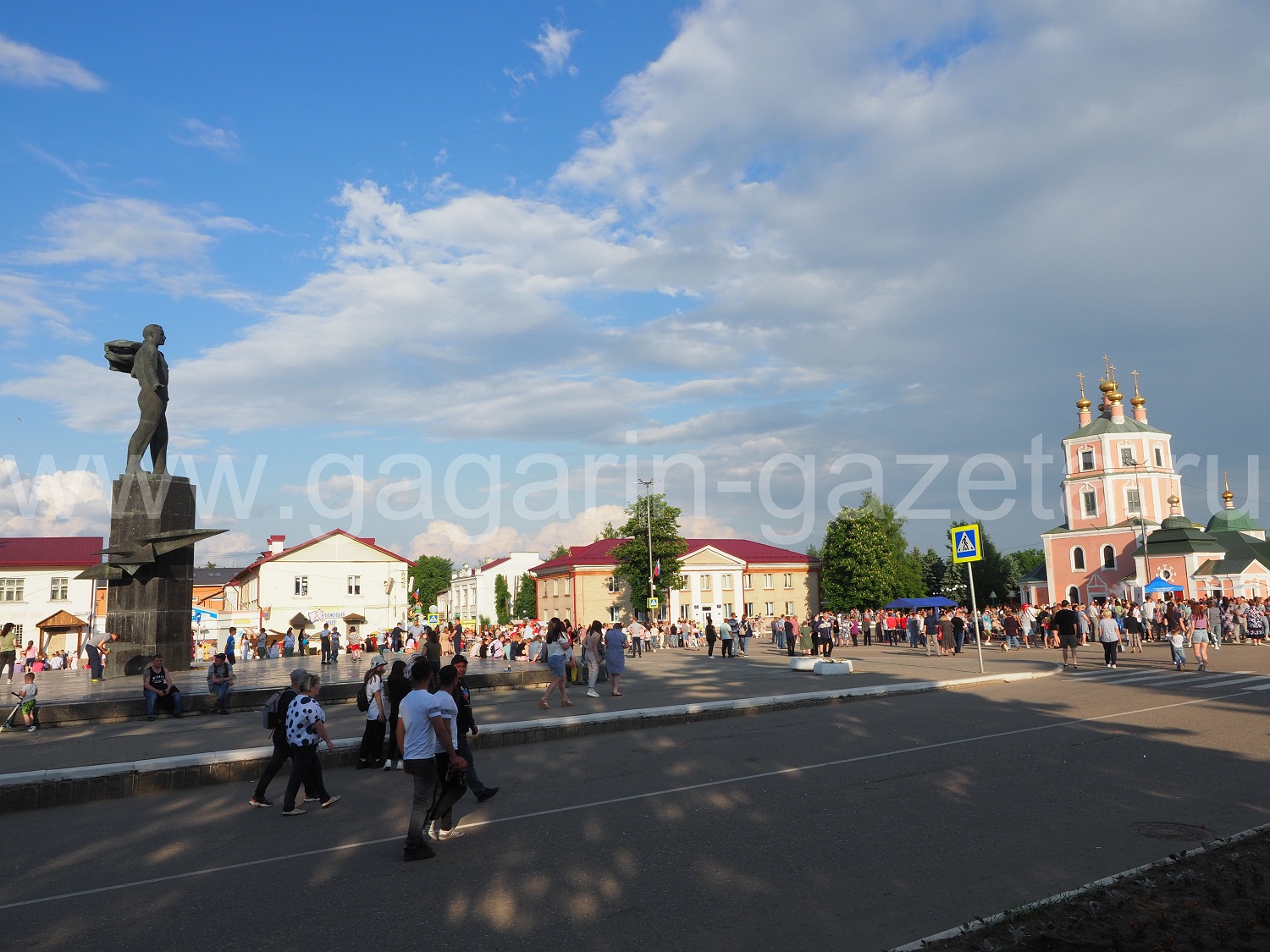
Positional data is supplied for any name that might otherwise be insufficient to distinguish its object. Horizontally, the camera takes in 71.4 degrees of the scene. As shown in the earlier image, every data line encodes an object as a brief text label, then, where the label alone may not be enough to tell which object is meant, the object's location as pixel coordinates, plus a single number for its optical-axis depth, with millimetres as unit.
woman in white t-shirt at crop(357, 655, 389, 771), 11281
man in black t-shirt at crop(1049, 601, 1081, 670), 22186
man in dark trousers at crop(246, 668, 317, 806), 8703
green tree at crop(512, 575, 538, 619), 106694
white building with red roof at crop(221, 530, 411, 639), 67875
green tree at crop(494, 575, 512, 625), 115750
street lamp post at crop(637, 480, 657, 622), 61484
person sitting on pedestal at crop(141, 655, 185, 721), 15258
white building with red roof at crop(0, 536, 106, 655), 54719
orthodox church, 65875
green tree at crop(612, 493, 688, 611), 63562
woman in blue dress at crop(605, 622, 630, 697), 18312
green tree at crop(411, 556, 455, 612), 119500
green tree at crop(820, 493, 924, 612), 71312
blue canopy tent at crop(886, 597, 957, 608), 43312
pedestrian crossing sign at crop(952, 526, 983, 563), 21266
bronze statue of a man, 20141
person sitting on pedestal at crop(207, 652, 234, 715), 16234
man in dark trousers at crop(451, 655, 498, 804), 8266
